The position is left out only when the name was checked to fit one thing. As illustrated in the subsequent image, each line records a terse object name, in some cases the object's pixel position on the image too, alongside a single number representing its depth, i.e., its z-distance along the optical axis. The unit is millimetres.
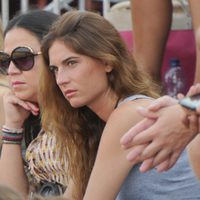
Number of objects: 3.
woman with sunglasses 7637
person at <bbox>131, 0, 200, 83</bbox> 8594
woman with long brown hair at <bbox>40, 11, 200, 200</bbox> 6398
